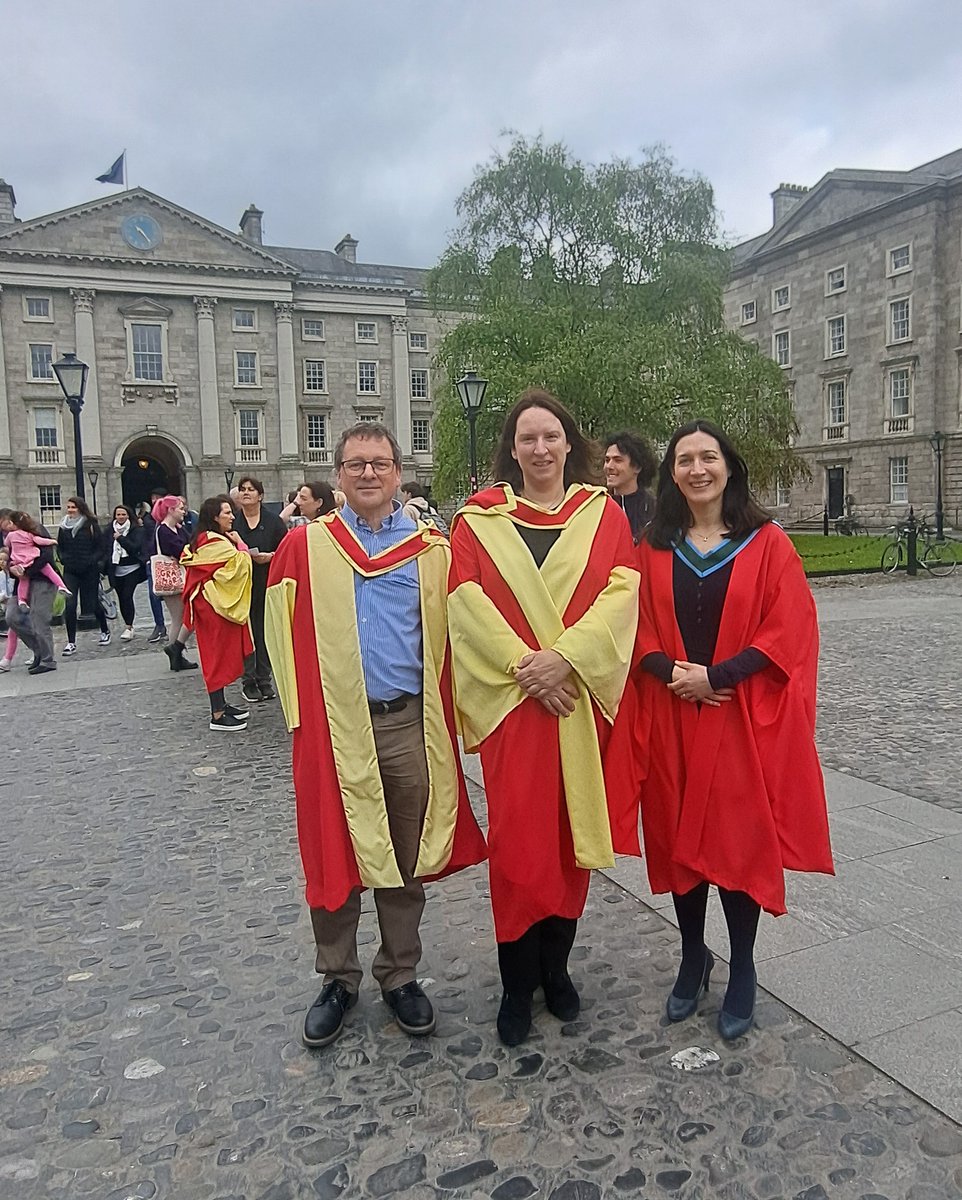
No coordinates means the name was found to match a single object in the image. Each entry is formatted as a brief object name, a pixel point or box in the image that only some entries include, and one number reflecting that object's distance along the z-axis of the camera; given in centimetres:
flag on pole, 4853
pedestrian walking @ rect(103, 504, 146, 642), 1325
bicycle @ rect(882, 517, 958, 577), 1962
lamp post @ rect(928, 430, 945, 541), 3428
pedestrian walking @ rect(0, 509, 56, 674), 1063
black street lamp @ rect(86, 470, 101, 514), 4719
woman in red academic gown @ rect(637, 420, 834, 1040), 285
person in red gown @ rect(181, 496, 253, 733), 786
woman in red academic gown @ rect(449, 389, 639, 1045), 284
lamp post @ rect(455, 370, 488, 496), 1831
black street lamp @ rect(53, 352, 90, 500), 1558
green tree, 2422
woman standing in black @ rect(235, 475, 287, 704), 844
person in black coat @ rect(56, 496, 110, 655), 1264
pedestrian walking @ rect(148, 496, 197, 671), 1059
